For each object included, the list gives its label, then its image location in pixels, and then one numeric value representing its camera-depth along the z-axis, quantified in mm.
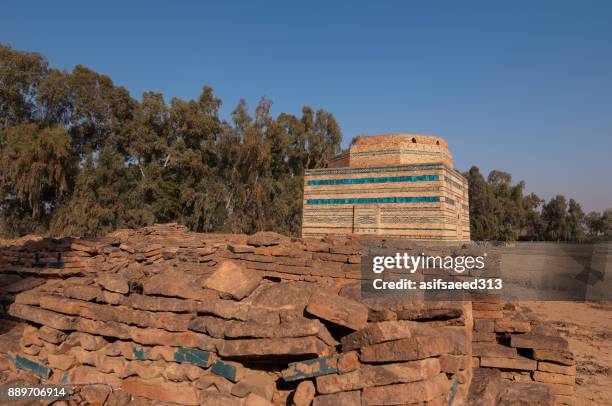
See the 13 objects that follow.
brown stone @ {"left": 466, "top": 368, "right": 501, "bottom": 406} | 4035
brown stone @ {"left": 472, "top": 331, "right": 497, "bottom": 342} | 5262
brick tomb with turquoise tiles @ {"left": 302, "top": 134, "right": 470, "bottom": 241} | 20594
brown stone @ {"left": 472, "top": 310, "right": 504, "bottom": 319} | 5328
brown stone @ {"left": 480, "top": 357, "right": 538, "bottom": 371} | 5027
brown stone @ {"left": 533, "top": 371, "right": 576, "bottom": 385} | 4910
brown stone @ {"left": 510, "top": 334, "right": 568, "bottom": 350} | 4980
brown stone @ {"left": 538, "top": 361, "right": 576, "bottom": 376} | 4902
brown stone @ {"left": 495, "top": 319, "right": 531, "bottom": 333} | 5152
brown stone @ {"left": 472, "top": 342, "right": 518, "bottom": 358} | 5109
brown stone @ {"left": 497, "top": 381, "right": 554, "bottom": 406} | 4324
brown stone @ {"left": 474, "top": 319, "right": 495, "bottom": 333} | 5273
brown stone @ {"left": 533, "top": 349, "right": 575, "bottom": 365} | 4906
